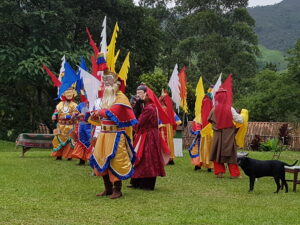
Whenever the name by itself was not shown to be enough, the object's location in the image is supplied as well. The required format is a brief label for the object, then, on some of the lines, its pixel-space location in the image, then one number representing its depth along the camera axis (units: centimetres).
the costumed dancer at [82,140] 1273
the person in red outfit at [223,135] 1088
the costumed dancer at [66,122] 1368
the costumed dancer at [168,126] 1305
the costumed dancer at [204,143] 1202
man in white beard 768
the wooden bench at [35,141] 1435
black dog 859
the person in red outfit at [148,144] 863
